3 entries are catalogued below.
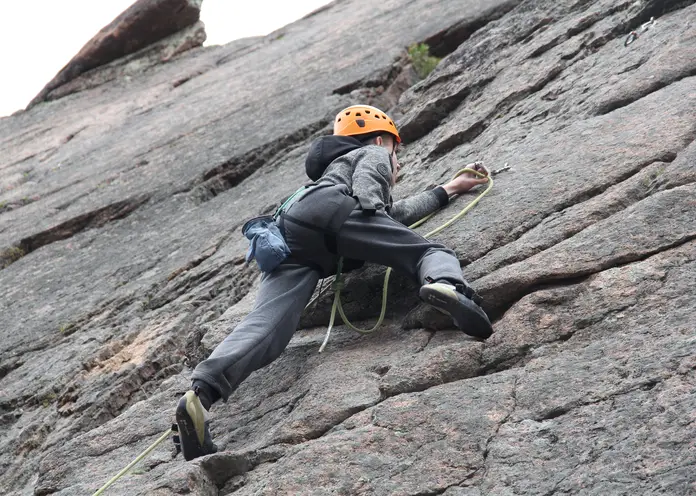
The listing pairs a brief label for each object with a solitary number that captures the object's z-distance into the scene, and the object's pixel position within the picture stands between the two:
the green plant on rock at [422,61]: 22.67
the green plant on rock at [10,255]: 20.69
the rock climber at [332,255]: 9.18
